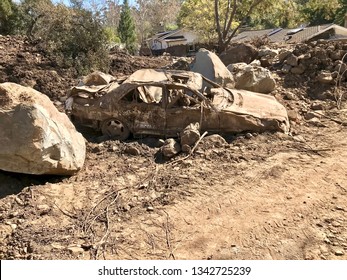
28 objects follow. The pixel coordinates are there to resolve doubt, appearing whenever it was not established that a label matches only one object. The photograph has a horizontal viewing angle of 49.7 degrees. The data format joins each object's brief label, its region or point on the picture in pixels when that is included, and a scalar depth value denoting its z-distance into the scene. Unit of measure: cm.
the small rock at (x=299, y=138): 774
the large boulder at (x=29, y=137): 588
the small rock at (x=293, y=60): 1243
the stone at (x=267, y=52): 1388
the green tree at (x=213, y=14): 1764
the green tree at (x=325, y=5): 1728
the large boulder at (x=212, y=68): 1042
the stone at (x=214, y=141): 738
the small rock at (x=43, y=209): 557
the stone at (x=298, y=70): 1216
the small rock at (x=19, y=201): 576
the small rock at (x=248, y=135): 757
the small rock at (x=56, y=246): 480
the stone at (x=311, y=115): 932
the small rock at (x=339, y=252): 446
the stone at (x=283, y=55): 1323
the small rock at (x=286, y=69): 1236
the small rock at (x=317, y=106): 1005
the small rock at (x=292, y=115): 889
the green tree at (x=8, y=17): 1641
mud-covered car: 765
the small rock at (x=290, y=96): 1073
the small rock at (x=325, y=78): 1122
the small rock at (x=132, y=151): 743
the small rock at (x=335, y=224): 500
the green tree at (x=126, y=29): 4159
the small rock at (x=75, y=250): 471
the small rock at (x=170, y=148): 720
